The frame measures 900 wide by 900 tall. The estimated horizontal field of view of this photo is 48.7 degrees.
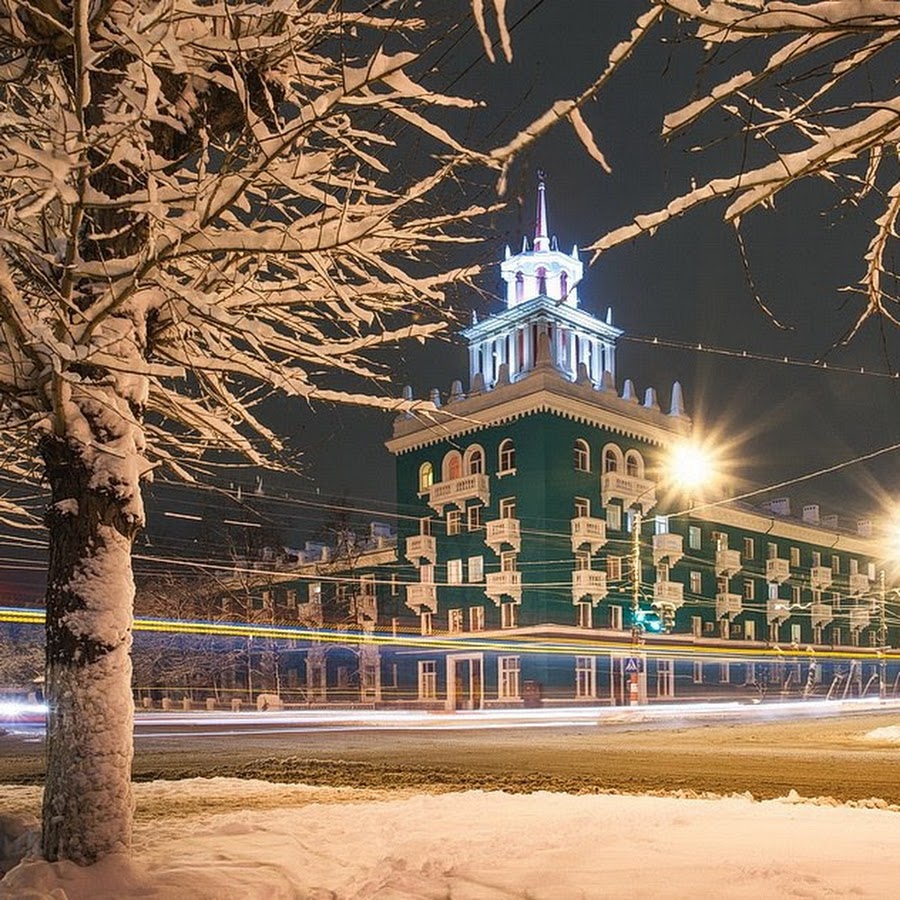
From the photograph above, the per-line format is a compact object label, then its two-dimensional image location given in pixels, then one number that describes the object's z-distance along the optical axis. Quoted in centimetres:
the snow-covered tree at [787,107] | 382
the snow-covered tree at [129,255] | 547
